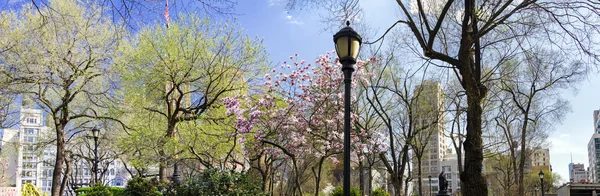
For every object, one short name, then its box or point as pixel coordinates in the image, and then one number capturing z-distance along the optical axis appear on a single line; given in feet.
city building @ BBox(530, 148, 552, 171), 291.99
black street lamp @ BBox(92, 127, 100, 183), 66.18
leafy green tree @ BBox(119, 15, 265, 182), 55.42
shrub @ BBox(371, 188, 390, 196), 69.08
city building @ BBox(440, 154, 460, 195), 381.85
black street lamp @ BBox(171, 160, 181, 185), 36.97
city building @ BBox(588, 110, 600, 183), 334.85
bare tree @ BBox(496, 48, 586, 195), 67.36
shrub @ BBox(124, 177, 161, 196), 37.32
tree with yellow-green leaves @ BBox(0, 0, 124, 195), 56.29
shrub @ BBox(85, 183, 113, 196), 52.29
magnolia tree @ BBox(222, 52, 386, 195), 52.65
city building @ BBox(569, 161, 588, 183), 493.48
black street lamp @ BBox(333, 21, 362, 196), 19.49
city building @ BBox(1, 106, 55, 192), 80.47
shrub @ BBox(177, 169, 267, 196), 31.27
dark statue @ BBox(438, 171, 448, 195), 37.36
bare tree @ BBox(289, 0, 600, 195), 27.12
